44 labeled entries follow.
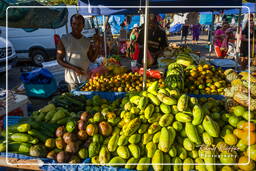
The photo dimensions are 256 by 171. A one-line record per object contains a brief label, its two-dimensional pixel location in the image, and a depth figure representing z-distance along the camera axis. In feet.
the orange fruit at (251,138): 6.34
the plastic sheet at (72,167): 6.34
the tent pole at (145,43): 9.16
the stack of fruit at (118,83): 11.81
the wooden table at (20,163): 6.59
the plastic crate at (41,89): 20.26
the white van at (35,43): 31.60
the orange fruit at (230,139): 6.49
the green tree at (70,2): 64.59
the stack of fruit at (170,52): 18.85
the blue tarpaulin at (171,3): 16.74
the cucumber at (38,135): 7.10
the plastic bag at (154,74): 12.75
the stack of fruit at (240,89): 8.46
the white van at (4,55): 24.33
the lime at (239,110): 7.44
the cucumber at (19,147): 6.87
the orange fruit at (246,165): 6.06
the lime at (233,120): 7.06
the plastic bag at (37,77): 19.88
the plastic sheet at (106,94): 11.33
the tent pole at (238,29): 19.45
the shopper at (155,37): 19.92
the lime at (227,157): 6.19
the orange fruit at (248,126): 6.49
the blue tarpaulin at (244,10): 28.90
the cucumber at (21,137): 6.98
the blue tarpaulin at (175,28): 68.74
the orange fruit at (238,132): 6.55
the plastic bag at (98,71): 13.96
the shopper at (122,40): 41.70
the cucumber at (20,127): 7.21
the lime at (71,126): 7.21
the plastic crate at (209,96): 10.27
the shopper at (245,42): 27.90
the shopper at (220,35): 36.59
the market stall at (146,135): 6.38
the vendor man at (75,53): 12.53
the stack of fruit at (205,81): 11.02
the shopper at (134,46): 18.86
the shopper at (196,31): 55.83
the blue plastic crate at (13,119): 9.12
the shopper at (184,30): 54.87
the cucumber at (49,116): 7.97
